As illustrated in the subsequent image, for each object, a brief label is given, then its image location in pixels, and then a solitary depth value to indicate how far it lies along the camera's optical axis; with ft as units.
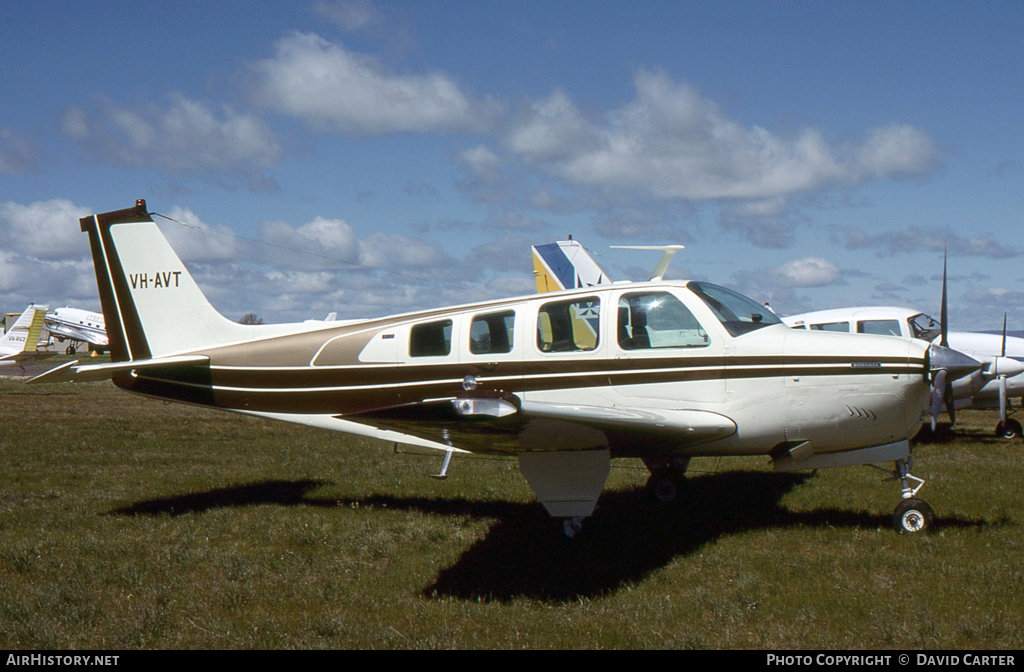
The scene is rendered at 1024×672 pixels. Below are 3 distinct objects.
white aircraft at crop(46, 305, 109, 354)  196.75
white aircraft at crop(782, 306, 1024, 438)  42.96
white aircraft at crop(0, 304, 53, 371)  102.27
